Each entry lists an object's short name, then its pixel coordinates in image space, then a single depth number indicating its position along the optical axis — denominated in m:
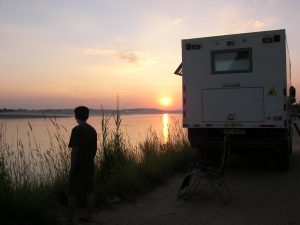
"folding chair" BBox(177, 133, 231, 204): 5.11
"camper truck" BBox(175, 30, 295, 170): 6.59
